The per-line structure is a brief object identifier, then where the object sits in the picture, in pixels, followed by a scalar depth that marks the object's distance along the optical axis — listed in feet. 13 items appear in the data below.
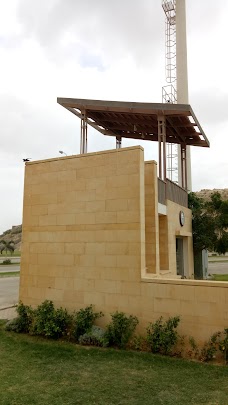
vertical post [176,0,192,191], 95.20
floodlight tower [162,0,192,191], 95.66
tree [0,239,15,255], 210.34
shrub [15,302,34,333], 34.06
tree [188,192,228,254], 57.77
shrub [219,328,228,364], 24.61
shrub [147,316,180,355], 26.20
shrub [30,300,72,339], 31.07
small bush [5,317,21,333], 34.06
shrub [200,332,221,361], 25.11
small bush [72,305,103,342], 30.25
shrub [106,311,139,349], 28.17
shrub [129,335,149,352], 27.68
